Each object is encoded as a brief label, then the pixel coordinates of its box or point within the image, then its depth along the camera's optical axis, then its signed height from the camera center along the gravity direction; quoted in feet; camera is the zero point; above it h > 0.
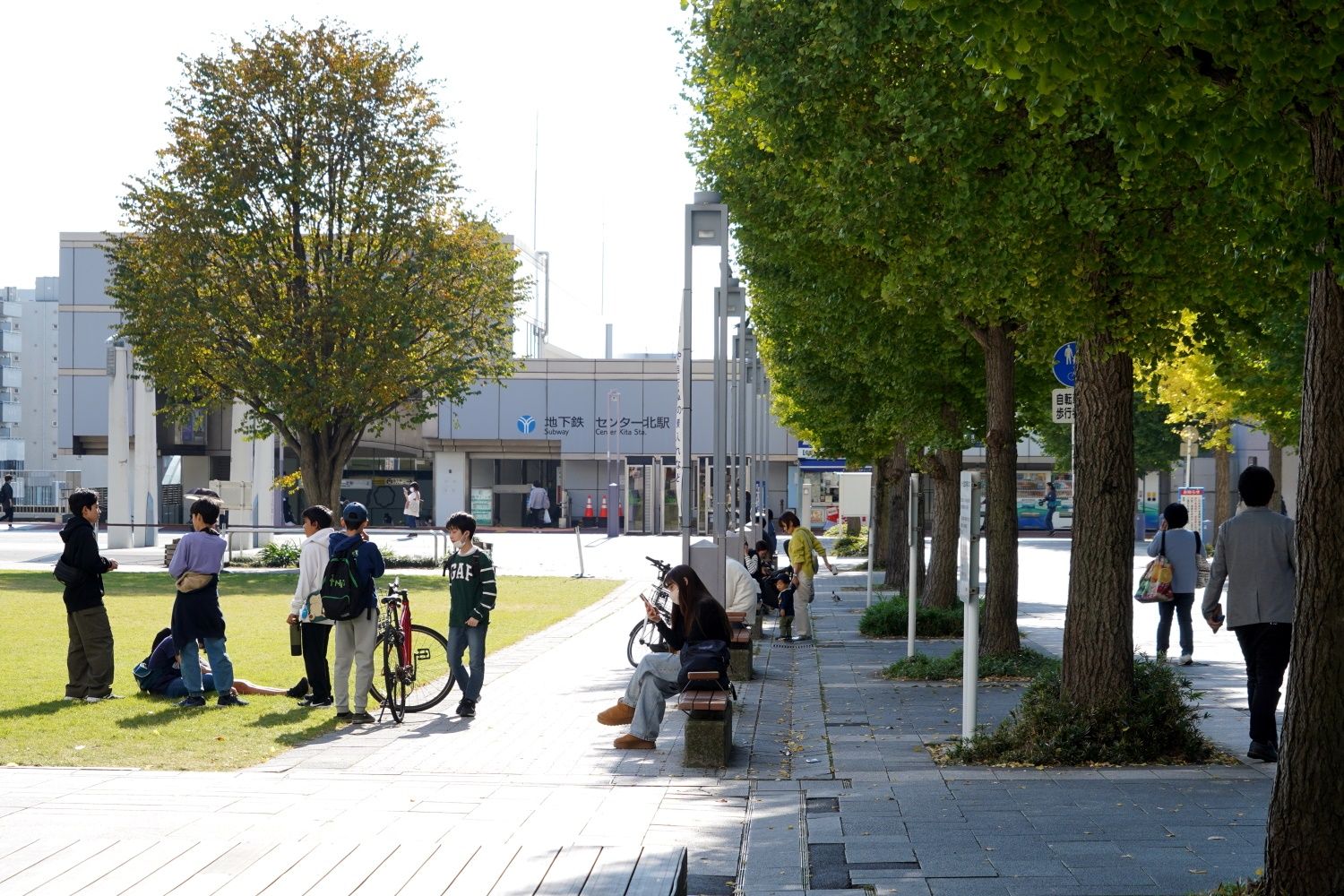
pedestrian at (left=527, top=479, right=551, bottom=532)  208.85 -2.26
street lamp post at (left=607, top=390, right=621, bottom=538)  187.21 -0.55
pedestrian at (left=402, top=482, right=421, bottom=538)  187.83 -2.25
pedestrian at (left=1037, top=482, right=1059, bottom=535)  197.16 -1.73
